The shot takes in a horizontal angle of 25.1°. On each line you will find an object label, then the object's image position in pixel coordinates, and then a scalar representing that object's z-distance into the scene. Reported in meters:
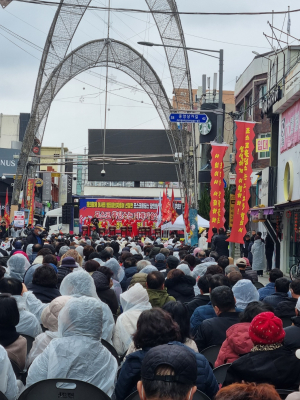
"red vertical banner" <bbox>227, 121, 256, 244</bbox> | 18.72
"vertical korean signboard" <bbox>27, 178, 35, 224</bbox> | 44.02
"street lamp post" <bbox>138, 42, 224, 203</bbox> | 21.64
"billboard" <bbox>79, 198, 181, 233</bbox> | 60.38
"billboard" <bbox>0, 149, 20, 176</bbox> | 68.00
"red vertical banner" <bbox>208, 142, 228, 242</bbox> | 21.42
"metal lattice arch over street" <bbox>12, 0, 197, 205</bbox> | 37.44
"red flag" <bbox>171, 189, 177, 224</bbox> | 38.09
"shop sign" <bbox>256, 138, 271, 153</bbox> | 37.59
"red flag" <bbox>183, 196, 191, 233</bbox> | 30.71
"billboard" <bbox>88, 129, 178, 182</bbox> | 71.25
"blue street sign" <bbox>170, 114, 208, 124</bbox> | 21.47
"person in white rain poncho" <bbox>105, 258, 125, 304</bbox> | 12.57
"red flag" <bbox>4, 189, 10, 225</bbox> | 35.36
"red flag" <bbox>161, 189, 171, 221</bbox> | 40.74
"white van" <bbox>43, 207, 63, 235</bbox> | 54.42
